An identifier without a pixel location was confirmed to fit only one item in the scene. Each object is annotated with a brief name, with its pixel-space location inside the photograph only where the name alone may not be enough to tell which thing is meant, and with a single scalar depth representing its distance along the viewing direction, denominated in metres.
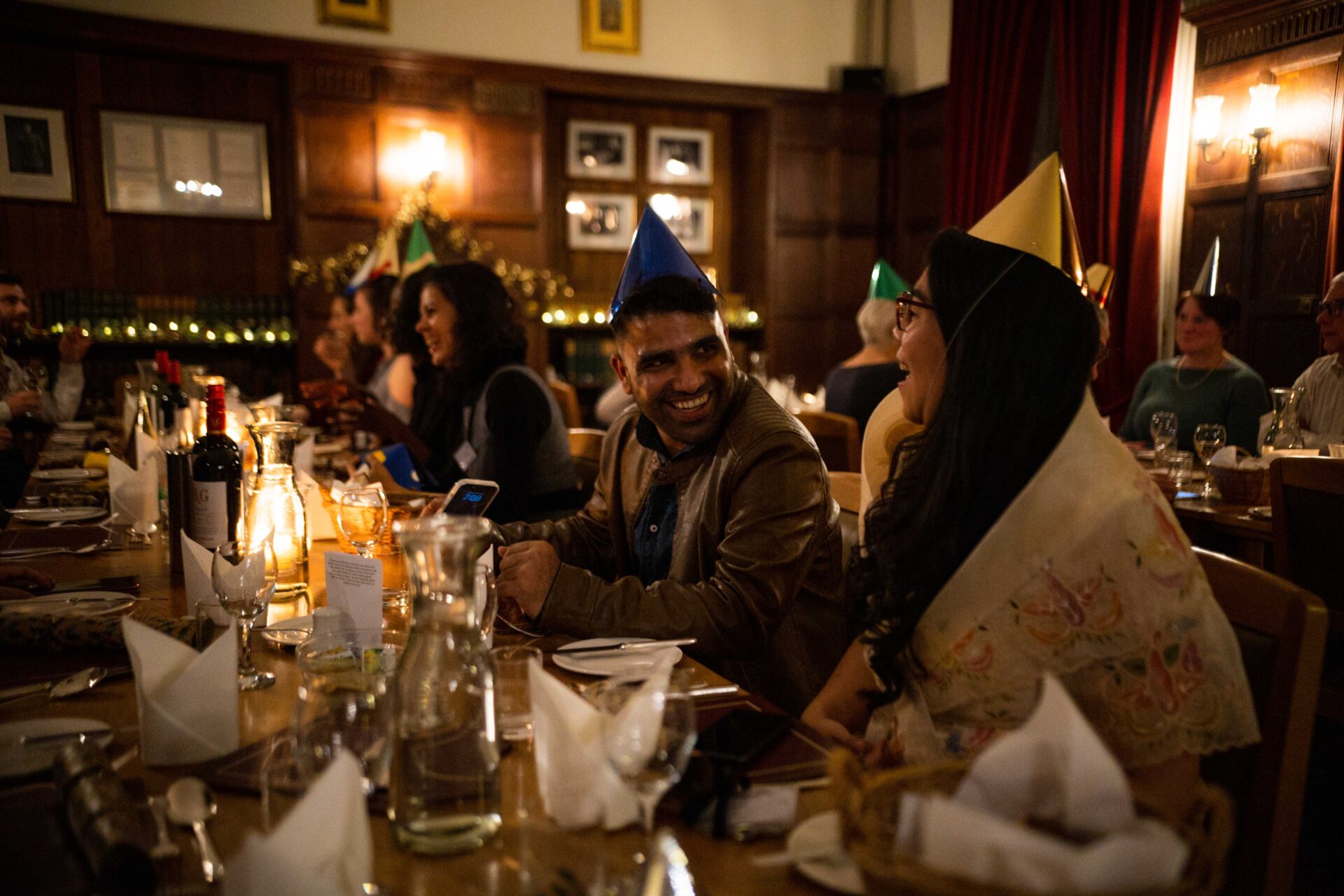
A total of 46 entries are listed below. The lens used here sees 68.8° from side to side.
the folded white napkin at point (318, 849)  0.69
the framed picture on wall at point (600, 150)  7.59
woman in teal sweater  4.33
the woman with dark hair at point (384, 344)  4.27
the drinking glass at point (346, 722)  0.93
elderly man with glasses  3.74
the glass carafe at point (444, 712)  0.86
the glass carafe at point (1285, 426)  3.22
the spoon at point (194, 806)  0.87
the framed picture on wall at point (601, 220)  7.71
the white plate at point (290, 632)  1.42
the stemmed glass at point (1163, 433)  3.36
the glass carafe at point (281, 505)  1.77
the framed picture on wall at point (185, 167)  6.41
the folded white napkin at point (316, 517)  2.17
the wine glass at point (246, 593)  1.28
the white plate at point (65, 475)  3.07
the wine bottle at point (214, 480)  1.70
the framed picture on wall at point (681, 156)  7.81
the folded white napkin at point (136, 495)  2.22
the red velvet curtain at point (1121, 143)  5.84
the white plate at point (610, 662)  1.26
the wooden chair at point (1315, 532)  2.34
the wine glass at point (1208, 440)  3.28
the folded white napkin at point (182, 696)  1.02
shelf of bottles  6.21
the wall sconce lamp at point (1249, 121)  5.13
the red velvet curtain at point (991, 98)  6.69
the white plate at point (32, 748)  0.99
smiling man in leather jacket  1.52
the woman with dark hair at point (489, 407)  2.90
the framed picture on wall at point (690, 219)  7.94
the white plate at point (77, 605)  1.45
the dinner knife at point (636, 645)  1.35
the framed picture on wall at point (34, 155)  6.16
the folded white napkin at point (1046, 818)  0.60
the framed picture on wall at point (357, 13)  6.55
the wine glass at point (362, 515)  1.79
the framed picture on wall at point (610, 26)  7.21
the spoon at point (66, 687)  1.20
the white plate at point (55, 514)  2.38
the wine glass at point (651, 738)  0.85
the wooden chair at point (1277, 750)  1.14
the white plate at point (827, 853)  0.80
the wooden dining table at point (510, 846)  0.81
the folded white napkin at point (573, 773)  0.88
